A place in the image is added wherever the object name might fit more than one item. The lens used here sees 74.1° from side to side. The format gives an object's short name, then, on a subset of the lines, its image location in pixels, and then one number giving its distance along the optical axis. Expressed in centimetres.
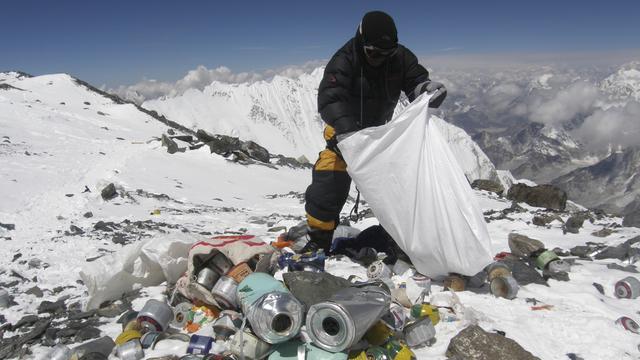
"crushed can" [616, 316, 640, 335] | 331
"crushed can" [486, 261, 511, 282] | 400
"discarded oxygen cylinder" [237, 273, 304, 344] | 284
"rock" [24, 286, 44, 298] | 465
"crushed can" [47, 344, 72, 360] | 312
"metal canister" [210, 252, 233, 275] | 404
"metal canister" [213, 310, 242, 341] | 323
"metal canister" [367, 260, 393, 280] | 425
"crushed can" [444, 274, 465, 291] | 405
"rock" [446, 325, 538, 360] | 290
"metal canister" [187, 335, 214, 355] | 305
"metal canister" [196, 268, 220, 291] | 385
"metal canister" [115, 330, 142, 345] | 321
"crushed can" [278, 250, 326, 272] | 428
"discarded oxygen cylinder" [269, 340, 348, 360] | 281
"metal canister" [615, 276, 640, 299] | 404
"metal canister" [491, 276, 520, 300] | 387
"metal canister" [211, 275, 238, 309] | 357
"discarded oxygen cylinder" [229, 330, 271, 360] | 284
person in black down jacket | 426
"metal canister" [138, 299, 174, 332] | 339
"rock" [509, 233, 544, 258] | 514
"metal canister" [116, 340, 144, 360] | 305
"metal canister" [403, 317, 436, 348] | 314
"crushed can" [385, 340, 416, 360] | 290
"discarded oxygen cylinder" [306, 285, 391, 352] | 275
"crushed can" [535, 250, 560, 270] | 467
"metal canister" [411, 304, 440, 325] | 342
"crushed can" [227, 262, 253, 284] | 373
